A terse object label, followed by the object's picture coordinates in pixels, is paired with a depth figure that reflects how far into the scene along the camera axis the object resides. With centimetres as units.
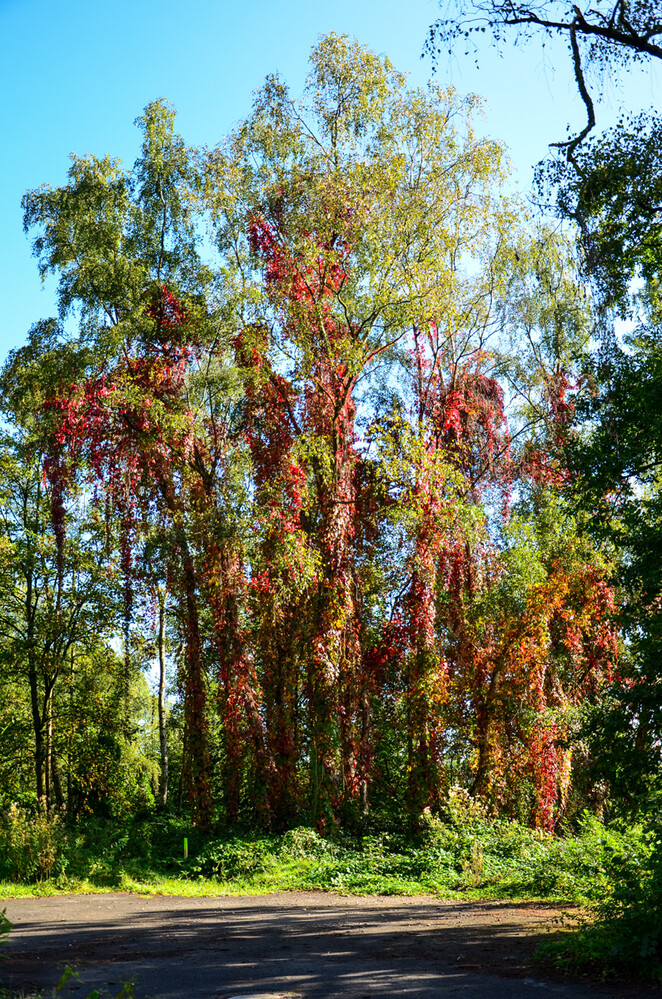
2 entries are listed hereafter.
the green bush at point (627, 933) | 679
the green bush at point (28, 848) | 1484
